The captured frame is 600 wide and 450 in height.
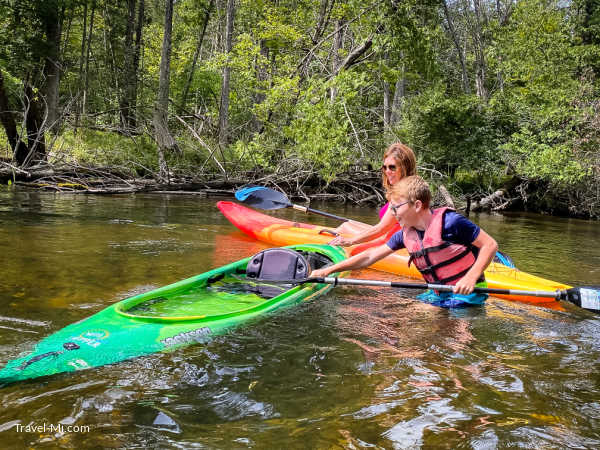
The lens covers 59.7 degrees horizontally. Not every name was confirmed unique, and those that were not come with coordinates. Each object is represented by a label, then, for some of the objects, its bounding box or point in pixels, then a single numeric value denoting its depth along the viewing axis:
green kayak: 2.64
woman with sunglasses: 3.73
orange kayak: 4.57
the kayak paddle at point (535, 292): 3.44
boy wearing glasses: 3.24
